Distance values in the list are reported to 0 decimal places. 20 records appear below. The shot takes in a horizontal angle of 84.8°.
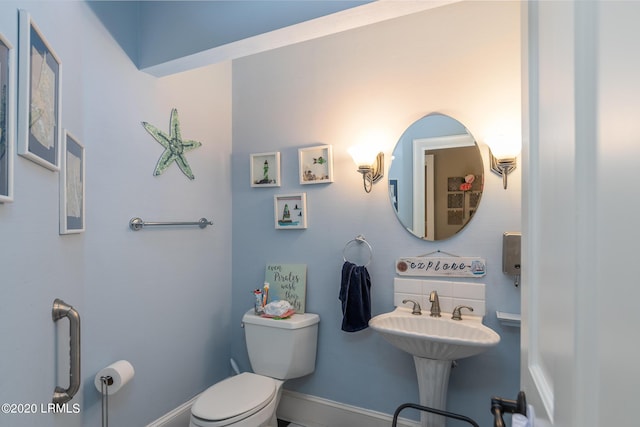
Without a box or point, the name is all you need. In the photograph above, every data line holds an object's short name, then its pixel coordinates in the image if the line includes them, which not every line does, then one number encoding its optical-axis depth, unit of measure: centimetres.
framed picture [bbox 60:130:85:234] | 120
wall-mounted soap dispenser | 174
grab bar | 108
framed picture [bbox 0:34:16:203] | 75
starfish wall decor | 199
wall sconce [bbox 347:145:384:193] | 202
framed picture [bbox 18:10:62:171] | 84
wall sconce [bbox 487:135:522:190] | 171
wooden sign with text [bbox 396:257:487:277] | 184
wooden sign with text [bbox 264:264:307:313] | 228
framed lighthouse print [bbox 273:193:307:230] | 228
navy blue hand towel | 198
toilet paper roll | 157
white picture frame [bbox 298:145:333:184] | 219
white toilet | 171
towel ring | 211
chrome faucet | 186
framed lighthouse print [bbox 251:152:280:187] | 238
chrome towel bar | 182
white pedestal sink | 155
